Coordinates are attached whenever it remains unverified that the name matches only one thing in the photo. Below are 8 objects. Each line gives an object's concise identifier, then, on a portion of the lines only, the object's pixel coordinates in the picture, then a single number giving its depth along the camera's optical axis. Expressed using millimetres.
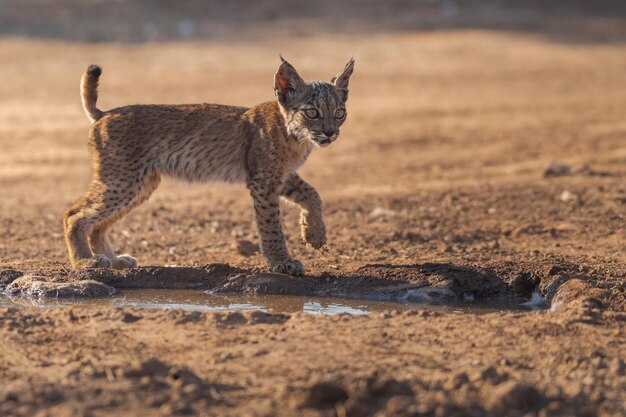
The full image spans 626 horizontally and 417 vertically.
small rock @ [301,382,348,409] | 11187
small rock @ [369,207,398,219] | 24687
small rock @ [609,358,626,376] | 12598
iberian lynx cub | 18375
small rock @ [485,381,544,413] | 11289
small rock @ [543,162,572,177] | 29187
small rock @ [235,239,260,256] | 20937
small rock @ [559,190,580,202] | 25536
